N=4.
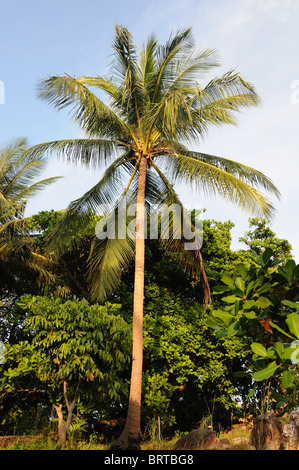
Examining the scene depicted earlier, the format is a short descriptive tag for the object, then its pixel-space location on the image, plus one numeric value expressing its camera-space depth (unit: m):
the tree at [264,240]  16.06
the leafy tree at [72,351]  7.98
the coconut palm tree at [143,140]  9.65
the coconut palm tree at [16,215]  11.43
